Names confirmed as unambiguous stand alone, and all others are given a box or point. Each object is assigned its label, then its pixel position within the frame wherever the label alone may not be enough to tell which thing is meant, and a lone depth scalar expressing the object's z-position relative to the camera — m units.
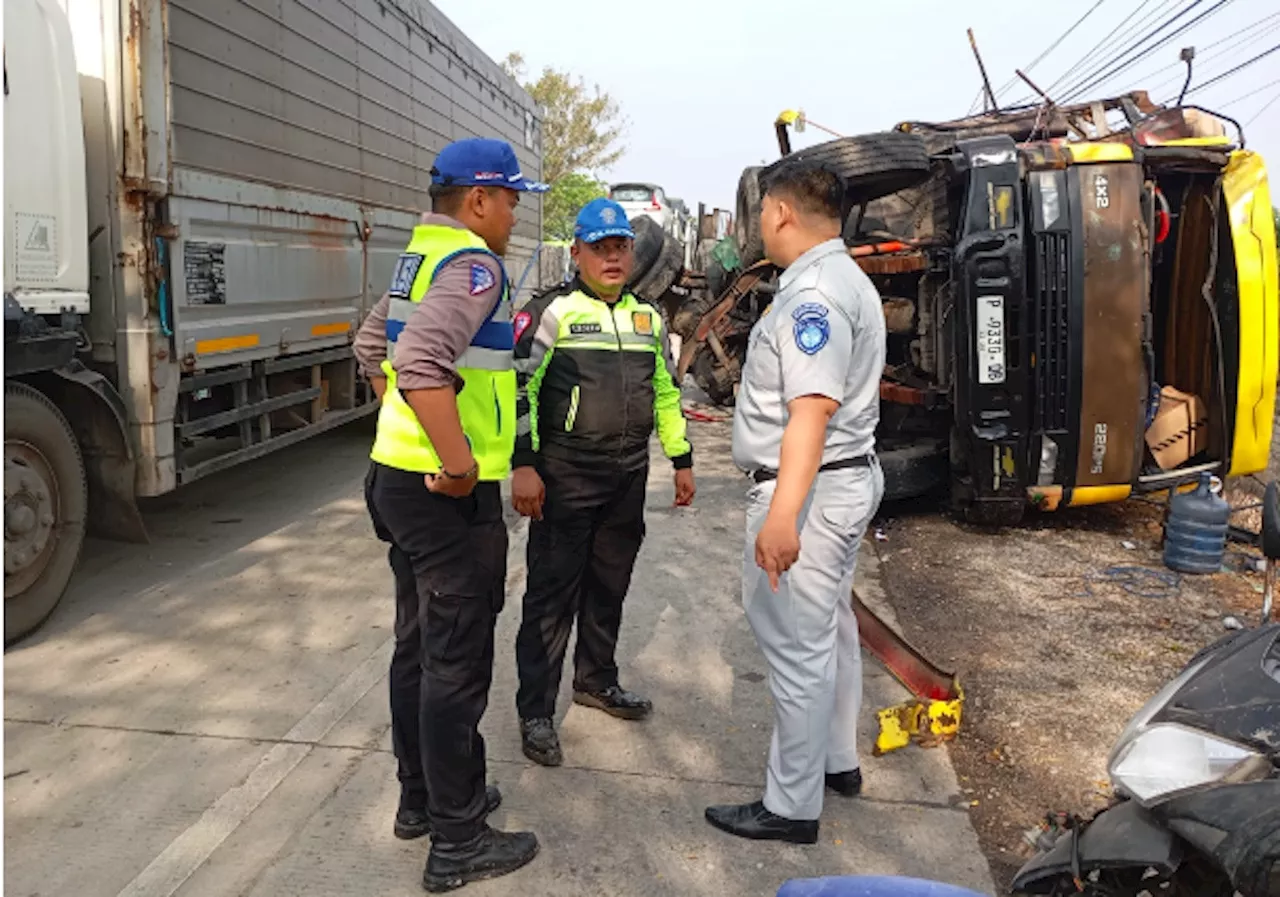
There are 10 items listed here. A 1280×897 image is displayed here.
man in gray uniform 2.60
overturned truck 5.34
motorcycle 1.59
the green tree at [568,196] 32.94
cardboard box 5.92
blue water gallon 5.29
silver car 23.62
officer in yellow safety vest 2.38
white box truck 3.99
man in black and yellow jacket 3.20
